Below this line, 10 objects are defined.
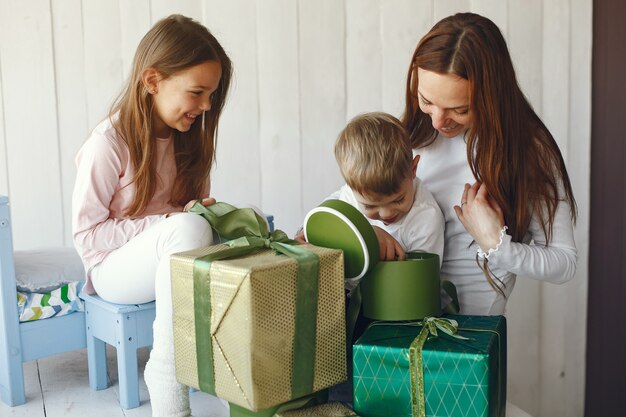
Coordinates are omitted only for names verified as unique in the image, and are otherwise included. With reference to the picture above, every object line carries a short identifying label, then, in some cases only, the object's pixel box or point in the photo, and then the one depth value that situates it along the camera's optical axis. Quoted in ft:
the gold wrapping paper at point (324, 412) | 9.80
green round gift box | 10.06
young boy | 10.60
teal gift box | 9.55
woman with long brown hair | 10.97
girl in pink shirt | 11.54
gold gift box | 9.48
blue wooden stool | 11.51
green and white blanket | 11.99
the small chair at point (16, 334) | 11.73
